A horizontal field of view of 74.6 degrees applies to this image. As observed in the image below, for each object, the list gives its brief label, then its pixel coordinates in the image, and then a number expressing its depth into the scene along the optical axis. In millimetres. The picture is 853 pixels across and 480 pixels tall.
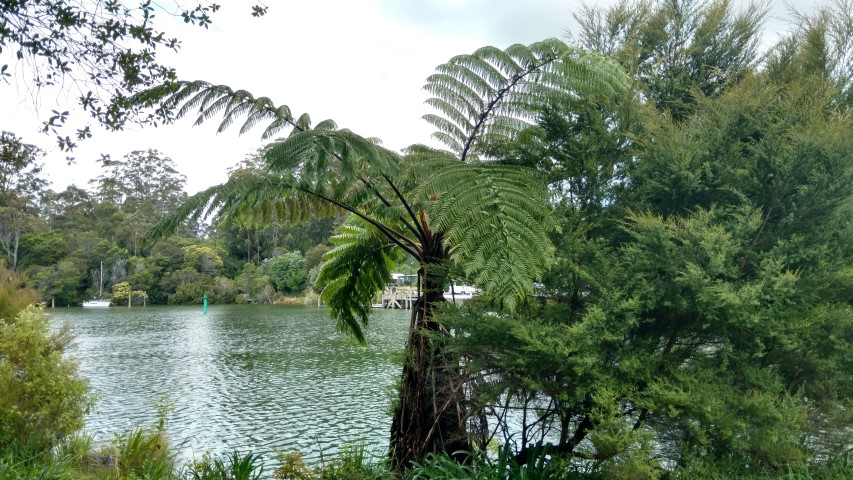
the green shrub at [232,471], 3537
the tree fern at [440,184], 2914
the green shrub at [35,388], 4539
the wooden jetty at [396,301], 30719
